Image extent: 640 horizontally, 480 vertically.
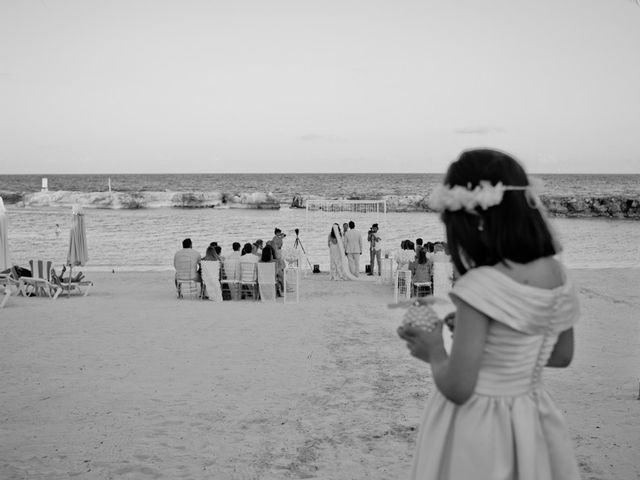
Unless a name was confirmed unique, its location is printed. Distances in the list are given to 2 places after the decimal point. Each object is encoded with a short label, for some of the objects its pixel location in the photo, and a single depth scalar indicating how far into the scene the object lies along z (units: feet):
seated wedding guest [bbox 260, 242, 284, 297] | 40.19
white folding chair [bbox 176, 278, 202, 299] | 40.19
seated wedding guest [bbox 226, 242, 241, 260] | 41.30
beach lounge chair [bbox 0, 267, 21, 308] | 37.88
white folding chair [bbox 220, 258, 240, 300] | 39.88
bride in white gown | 49.49
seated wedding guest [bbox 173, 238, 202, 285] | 39.55
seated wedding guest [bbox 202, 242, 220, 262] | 40.75
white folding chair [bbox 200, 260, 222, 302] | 39.09
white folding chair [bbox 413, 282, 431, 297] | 40.24
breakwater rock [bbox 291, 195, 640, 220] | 144.66
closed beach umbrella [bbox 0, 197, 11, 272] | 36.88
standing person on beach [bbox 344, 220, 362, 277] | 49.78
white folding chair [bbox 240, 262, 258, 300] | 39.34
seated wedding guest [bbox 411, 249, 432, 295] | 39.96
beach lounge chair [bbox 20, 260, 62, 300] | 39.75
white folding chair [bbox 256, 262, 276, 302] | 38.73
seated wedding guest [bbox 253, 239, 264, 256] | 45.94
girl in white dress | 5.57
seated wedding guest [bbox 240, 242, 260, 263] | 40.01
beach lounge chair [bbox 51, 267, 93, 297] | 40.27
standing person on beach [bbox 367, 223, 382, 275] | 52.19
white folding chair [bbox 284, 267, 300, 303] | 39.93
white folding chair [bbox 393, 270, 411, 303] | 39.09
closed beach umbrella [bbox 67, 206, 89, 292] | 42.86
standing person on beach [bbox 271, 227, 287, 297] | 41.91
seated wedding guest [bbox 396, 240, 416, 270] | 41.29
